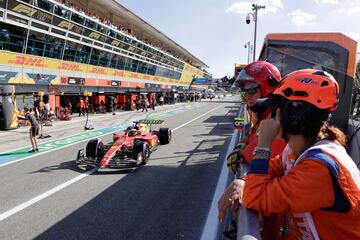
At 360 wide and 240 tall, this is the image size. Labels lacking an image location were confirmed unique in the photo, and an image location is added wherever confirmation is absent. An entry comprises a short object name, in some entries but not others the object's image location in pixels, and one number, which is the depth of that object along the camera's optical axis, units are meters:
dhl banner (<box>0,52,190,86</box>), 21.83
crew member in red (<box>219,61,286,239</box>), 3.17
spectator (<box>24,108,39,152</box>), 11.30
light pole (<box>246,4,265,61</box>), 30.44
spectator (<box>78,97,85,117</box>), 28.65
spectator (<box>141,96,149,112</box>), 36.87
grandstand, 22.31
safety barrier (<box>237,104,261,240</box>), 1.60
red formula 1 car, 8.71
